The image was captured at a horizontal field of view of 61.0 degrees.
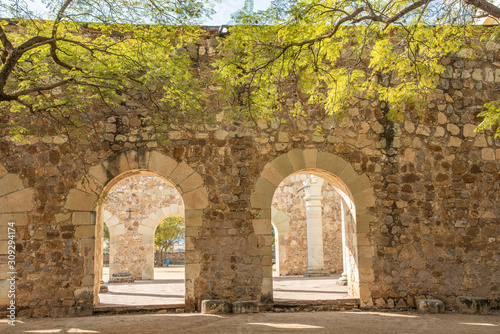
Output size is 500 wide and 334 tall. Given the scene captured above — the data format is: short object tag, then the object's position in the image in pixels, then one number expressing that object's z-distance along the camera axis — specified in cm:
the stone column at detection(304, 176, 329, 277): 1256
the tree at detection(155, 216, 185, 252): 2458
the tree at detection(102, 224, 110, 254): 2795
